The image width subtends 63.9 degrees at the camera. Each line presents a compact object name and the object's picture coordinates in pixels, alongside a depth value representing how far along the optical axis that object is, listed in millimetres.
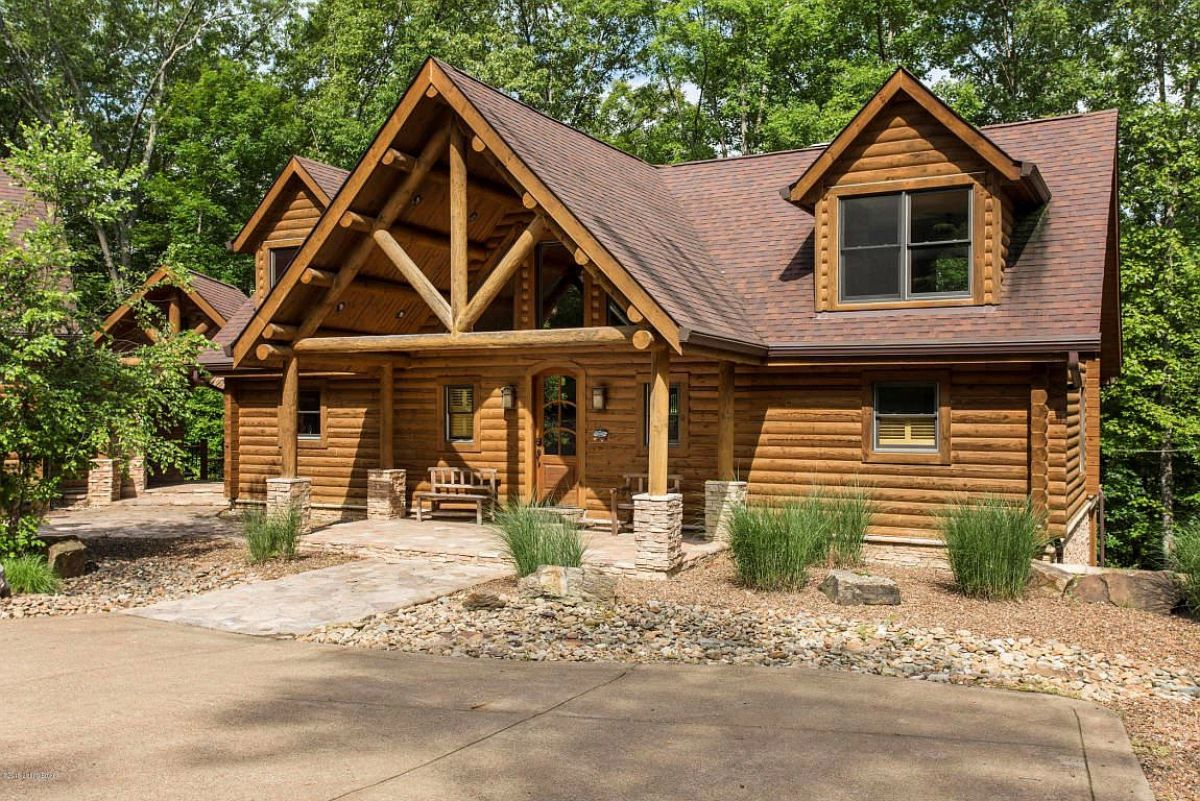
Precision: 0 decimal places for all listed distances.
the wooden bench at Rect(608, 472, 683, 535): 14594
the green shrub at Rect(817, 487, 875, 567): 11789
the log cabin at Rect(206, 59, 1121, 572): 12352
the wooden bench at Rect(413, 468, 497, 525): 15805
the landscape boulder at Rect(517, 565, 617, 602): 9742
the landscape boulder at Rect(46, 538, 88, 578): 11414
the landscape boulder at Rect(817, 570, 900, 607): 9891
